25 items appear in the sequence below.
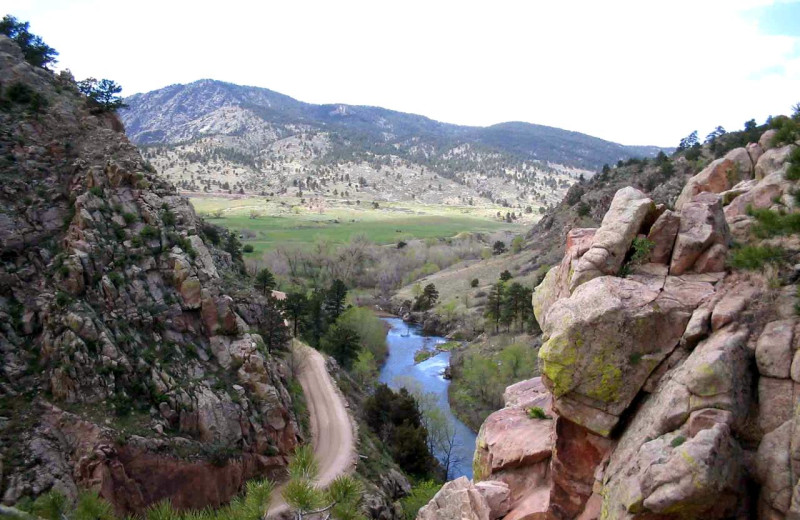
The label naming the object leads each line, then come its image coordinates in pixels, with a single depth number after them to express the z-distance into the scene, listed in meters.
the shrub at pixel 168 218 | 40.88
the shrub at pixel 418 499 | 34.19
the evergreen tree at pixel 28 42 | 48.81
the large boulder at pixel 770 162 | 20.38
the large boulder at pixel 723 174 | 23.06
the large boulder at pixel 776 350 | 11.81
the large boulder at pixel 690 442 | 11.07
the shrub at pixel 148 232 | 38.41
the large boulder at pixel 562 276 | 18.19
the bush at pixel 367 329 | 72.12
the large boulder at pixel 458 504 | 16.16
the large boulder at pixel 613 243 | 16.64
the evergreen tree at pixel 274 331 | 47.41
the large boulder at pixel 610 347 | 14.22
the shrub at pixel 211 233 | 57.46
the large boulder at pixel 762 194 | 17.29
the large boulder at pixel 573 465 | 15.04
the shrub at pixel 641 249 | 16.39
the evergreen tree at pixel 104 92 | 47.88
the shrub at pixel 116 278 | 34.34
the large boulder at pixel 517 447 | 17.81
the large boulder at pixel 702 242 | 15.64
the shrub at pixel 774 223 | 12.82
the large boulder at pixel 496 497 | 16.92
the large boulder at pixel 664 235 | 16.47
